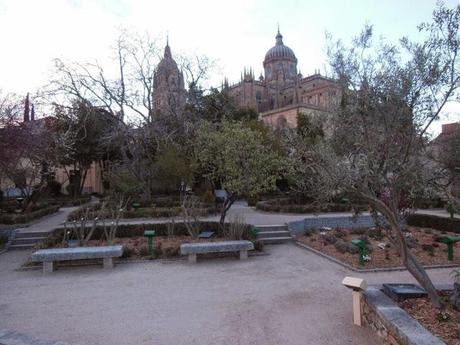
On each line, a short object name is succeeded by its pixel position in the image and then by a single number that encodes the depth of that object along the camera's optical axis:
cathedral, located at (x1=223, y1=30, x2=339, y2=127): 60.28
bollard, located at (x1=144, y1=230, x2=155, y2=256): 10.37
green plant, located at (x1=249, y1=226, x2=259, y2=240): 11.45
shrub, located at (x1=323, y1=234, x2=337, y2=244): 11.65
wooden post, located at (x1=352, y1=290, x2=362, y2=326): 5.40
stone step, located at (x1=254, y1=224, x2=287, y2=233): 12.94
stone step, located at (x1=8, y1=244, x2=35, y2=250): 12.29
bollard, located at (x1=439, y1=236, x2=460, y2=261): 9.51
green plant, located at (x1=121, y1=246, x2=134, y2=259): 10.15
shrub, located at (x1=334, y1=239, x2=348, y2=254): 10.36
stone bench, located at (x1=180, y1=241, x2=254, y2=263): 9.70
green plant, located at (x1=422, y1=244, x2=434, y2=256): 10.06
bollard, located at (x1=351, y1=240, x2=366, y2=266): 8.90
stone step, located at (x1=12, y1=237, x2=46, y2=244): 12.58
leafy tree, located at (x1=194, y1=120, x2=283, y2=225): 11.73
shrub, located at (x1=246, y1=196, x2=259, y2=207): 22.62
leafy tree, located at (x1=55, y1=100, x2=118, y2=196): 22.97
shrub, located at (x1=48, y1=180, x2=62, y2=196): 33.59
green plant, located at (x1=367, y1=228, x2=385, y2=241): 12.15
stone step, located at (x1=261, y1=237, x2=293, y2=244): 12.25
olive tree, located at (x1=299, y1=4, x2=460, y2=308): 5.05
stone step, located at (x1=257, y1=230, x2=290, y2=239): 12.51
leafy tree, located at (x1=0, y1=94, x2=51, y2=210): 12.23
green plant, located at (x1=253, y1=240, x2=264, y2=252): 10.90
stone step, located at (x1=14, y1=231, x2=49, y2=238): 12.91
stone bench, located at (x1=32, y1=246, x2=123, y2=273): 9.02
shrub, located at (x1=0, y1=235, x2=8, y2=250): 12.20
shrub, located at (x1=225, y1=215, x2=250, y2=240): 11.24
